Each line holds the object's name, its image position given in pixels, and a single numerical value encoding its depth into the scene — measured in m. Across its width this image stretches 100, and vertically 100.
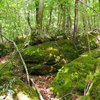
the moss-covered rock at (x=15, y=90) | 2.25
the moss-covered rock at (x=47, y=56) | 5.62
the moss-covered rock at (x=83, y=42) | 8.66
